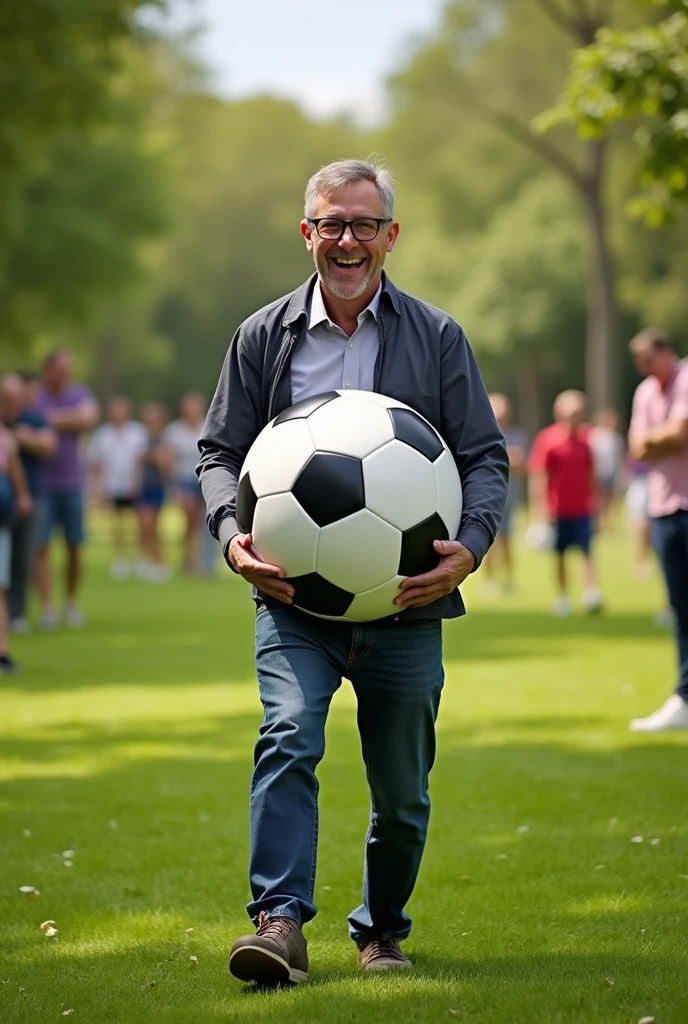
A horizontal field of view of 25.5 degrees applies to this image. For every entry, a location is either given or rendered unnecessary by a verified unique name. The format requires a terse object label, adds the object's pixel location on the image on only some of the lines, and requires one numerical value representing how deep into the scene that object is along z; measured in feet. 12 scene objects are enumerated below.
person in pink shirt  30.40
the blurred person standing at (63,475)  51.78
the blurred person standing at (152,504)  77.71
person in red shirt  55.83
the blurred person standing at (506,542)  63.72
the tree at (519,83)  128.77
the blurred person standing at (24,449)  46.14
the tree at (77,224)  109.29
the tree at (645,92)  30.50
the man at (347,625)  14.89
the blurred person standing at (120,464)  78.48
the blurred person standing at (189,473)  75.15
